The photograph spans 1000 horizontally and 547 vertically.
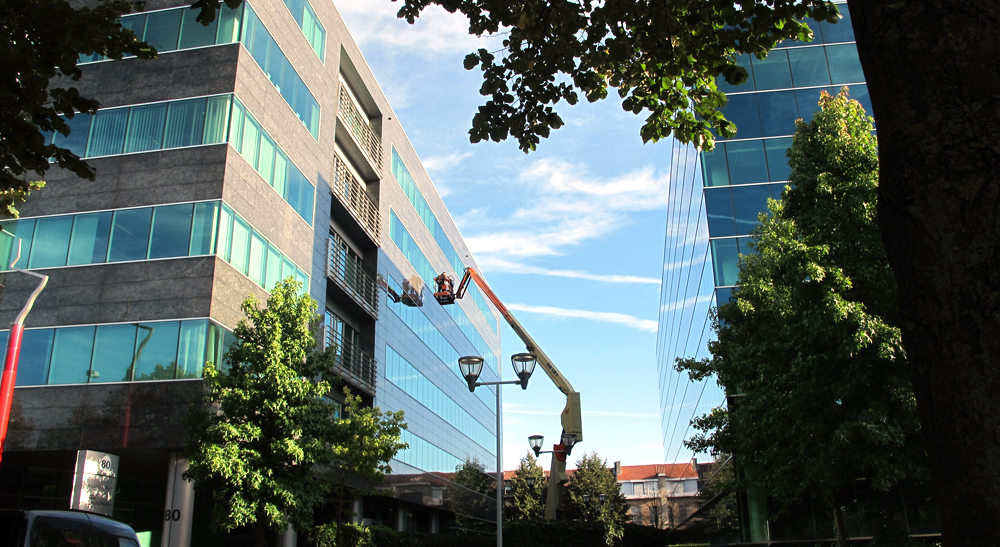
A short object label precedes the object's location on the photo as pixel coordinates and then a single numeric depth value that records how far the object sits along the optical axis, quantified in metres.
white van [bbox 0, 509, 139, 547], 7.82
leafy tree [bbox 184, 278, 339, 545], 17.94
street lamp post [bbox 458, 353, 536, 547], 18.64
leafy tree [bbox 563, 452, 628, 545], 56.03
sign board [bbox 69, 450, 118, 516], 13.35
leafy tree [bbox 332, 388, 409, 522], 21.84
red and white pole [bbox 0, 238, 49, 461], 14.07
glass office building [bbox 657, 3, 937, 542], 30.66
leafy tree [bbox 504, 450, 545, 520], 58.88
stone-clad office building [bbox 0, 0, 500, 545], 20.59
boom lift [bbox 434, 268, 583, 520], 30.78
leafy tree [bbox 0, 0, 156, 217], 7.24
